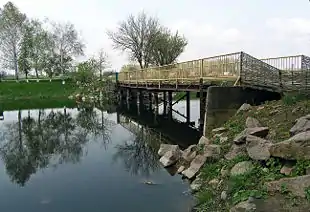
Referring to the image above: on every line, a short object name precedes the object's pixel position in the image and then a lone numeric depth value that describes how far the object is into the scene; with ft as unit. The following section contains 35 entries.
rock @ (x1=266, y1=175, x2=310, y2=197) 14.06
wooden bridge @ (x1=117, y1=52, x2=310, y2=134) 31.52
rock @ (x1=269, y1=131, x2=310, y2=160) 15.61
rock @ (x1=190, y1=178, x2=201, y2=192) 20.25
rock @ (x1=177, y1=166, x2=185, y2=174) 23.87
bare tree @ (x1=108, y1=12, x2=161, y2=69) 104.96
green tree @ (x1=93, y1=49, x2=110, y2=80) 114.36
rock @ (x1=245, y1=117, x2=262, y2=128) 24.34
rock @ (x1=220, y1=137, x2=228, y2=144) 24.69
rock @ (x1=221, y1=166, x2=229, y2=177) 19.60
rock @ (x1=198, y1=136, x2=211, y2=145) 26.63
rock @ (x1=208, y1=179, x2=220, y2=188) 19.29
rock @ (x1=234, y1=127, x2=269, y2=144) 21.02
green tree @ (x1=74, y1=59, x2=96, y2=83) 102.99
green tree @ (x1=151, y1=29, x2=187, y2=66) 102.79
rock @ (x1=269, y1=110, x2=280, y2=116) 25.53
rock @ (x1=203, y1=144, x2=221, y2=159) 22.74
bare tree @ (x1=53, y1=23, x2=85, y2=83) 134.85
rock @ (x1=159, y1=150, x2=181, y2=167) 25.98
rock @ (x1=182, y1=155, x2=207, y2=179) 22.30
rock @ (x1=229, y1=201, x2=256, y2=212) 13.96
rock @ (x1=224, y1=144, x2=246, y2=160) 20.78
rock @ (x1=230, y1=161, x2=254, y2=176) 18.28
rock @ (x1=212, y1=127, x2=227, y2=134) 28.01
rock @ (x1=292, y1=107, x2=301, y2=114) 23.12
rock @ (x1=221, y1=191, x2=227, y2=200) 16.84
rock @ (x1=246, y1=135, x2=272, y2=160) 17.83
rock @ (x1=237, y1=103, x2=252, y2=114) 29.95
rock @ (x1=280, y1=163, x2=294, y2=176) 15.95
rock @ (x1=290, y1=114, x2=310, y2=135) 18.04
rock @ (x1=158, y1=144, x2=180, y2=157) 29.20
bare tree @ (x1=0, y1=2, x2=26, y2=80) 119.84
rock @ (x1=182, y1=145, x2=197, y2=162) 25.16
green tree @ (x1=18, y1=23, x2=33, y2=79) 124.66
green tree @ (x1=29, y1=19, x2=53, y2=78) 128.18
